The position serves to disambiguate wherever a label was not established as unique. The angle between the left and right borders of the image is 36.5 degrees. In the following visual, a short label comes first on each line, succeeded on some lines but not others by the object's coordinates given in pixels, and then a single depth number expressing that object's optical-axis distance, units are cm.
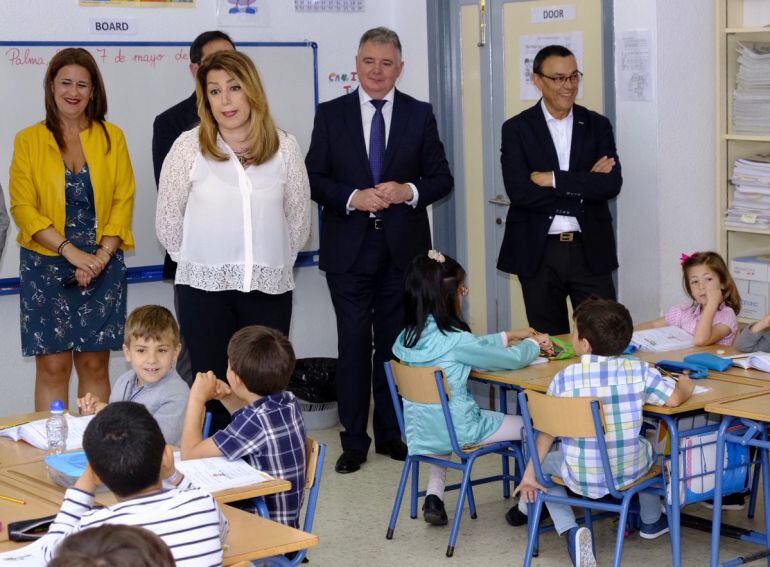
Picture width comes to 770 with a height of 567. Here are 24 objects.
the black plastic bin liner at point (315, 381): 610
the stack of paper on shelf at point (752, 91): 507
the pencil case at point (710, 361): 402
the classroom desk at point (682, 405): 362
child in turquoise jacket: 418
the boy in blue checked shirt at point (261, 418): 314
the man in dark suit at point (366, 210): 519
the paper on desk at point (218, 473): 288
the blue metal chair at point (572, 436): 355
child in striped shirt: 227
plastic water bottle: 326
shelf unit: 520
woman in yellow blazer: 479
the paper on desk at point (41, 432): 331
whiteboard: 545
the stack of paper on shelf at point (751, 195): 511
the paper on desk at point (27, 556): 238
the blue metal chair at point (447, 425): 411
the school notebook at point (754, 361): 396
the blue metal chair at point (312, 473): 321
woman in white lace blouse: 432
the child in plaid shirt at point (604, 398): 363
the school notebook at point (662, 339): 436
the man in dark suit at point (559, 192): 500
